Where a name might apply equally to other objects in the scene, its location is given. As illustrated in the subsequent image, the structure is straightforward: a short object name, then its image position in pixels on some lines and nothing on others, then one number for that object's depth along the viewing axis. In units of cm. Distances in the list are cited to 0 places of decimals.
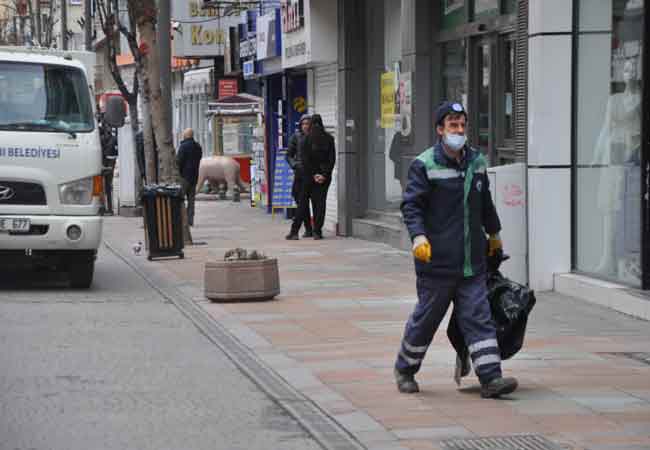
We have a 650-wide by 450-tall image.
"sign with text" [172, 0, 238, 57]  4031
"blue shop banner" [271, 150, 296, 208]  2678
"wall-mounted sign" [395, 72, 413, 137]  1908
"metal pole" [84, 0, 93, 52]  3625
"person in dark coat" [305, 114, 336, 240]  2181
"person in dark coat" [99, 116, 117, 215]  3100
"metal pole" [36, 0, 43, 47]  5292
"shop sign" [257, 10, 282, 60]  2741
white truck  1446
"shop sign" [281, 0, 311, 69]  2394
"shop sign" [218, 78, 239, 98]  4050
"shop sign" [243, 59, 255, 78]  3086
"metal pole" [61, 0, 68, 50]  4284
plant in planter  1383
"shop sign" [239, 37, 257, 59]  3069
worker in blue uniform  851
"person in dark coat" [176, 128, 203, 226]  2459
